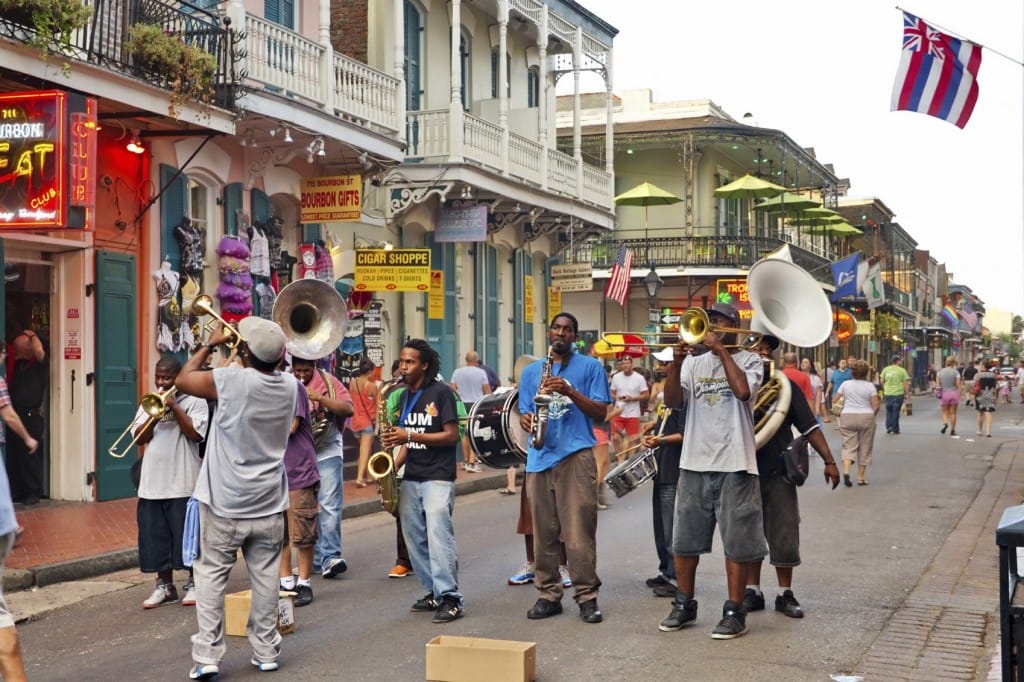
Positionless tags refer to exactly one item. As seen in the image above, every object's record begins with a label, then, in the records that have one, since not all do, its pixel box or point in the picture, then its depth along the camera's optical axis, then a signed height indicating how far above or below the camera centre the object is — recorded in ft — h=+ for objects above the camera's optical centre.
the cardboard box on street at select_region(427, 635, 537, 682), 19.85 -4.77
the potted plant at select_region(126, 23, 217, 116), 42.39 +10.05
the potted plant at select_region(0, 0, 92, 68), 36.45 +9.90
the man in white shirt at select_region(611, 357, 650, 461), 54.90 -1.81
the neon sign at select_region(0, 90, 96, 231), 35.50 +5.61
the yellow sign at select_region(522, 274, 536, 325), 84.74 +3.82
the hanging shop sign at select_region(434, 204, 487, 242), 68.85 +7.21
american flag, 89.03 +5.37
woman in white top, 54.95 -2.76
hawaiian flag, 48.88 +10.68
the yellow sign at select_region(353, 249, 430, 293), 58.23 +4.03
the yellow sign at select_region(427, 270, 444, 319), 69.31 +3.25
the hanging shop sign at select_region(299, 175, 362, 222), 56.75 +7.09
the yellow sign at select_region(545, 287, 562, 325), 87.51 +3.87
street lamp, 94.22 +5.41
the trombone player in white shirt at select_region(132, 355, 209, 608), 27.20 -2.51
